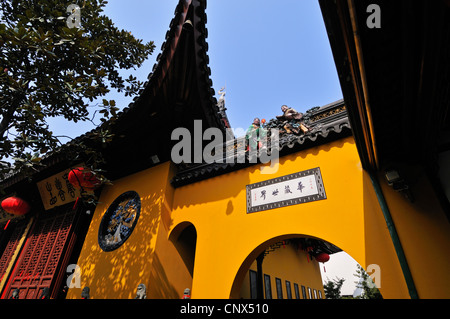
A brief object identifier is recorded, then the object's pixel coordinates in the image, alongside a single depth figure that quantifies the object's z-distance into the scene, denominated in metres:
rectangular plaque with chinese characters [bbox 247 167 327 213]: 3.59
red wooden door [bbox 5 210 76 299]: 5.41
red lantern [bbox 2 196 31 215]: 6.17
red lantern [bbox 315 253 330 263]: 9.19
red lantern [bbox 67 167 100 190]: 4.54
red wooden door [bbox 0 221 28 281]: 6.53
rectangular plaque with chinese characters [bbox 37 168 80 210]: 6.03
